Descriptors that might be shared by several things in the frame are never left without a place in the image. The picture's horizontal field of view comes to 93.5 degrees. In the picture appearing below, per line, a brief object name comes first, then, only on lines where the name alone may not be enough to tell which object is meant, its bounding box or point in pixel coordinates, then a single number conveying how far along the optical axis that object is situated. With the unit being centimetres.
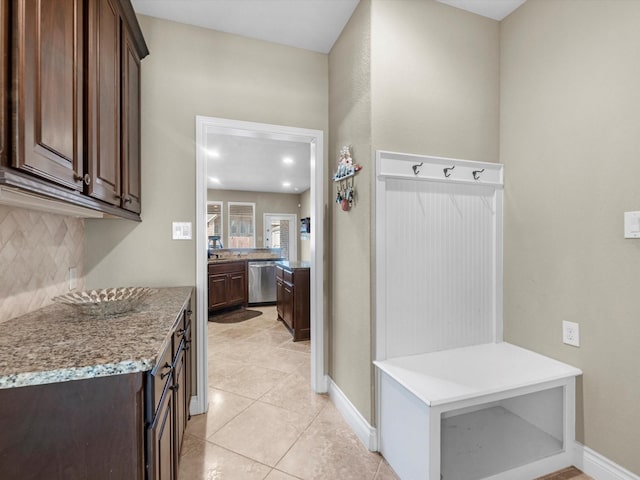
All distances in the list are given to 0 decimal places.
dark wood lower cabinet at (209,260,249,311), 492
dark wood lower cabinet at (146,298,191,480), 94
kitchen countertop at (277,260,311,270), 375
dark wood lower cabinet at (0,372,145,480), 79
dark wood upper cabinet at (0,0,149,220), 83
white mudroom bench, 148
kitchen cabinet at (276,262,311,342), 367
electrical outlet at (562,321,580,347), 166
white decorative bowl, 125
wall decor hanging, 198
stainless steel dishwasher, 575
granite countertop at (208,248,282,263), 557
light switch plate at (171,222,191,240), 212
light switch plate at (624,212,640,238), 140
